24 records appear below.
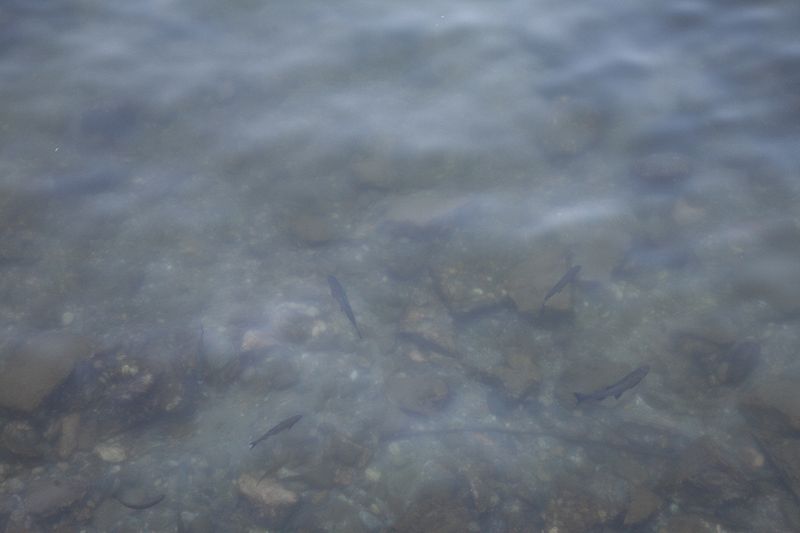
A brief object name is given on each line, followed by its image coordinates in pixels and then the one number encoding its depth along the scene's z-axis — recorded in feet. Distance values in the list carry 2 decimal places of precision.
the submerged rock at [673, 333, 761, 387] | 20.81
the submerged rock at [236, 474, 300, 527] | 18.07
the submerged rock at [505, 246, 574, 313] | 22.35
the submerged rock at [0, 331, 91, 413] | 18.49
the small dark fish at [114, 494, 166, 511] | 18.11
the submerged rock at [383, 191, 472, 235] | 24.70
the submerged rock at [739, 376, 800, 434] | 19.06
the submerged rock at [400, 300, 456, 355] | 22.34
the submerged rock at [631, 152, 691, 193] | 25.14
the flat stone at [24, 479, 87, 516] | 17.49
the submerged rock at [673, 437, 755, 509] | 18.35
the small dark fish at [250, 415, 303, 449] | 18.44
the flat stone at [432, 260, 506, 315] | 23.03
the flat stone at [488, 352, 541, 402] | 20.86
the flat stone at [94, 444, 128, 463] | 19.08
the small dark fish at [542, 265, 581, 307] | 21.97
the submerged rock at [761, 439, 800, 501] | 18.06
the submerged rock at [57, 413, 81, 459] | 18.92
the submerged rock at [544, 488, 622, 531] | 17.89
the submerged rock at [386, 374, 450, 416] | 20.79
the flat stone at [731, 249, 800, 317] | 21.93
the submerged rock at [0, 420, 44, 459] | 18.47
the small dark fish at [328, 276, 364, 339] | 21.62
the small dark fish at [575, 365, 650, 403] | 18.83
